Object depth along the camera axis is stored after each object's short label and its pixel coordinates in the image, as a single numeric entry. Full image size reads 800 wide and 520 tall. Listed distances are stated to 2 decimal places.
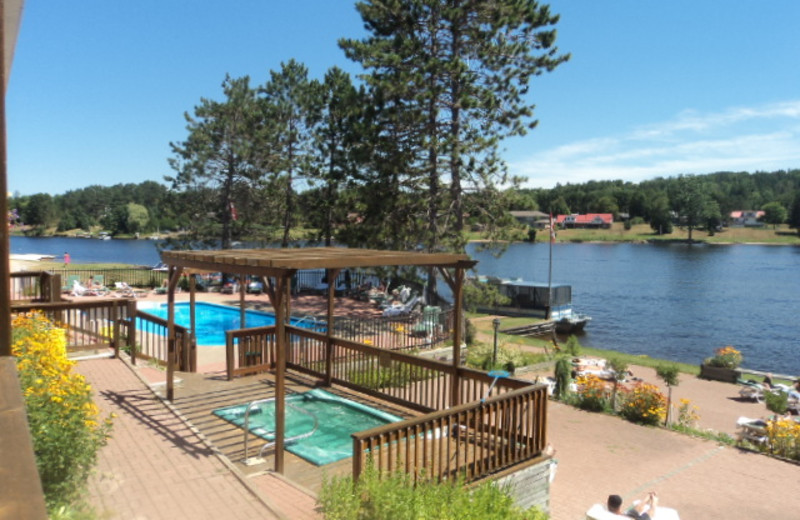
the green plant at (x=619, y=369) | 13.27
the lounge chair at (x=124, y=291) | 24.02
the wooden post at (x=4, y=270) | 2.45
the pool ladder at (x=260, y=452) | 6.58
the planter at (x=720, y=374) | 16.92
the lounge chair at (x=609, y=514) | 6.06
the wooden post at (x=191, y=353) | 10.46
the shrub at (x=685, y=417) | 11.42
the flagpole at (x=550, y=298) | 31.34
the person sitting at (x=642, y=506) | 6.32
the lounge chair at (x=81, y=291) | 22.97
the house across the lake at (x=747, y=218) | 140.62
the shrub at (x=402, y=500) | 4.20
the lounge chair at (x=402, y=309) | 22.12
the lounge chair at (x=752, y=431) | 10.35
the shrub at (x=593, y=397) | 12.05
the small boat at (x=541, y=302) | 31.38
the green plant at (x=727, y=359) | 17.14
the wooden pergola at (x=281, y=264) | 6.37
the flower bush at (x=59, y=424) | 4.00
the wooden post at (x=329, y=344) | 9.93
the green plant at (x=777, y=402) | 11.97
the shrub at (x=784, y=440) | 9.78
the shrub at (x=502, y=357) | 15.26
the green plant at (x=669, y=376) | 12.60
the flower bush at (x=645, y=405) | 11.07
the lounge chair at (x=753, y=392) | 14.62
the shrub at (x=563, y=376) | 12.92
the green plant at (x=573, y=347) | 19.22
